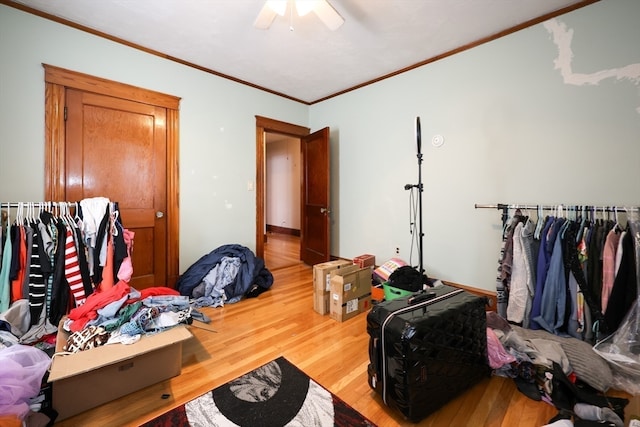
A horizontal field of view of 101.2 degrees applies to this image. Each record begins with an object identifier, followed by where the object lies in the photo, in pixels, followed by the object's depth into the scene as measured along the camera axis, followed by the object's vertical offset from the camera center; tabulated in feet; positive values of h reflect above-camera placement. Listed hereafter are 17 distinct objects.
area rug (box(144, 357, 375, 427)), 4.17 -3.24
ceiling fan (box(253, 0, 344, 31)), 5.80 +4.66
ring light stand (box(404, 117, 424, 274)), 7.59 +2.23
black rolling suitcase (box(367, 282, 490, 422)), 4.05 -2.23
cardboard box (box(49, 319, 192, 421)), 4.18 -2.67
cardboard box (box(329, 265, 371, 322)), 7.56 -2.28
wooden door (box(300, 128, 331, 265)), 12.11 +0.82
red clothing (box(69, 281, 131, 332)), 5.55 -1.94
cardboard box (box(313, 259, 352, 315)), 7.95 -2.17
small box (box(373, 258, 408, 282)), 9.02 -1.87
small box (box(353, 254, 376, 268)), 9.29 -1.66
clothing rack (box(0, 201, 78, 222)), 6.28 +0.29
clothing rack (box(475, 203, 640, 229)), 6.07 +0.16
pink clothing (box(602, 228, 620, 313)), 5.78 -1.09
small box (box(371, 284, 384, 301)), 8.52 -2.53
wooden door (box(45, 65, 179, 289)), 7.45 +1.91
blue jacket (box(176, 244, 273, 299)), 9.05 -2.02
